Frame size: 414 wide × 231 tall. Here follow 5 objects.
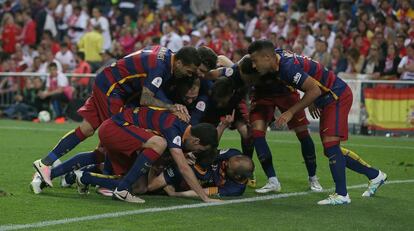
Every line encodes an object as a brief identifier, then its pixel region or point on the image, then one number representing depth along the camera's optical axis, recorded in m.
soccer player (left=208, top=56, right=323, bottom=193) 11.26
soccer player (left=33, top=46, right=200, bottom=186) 10.45
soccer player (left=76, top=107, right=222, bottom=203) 9.86
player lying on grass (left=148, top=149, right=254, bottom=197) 10.52
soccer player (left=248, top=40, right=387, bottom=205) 10.18
